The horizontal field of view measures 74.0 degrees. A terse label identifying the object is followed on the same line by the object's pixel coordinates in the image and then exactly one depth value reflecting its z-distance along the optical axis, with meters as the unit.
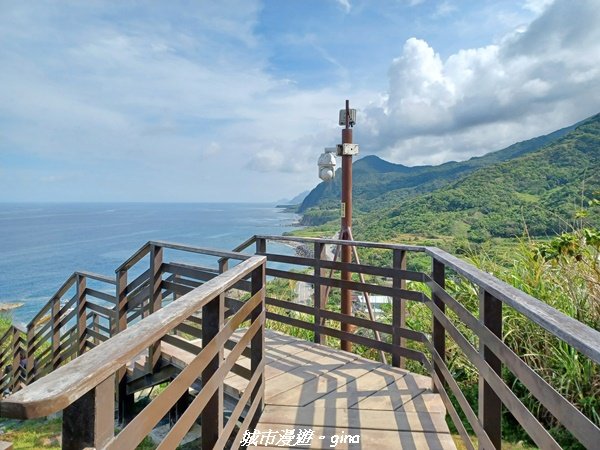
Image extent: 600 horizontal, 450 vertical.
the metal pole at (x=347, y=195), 4.54
